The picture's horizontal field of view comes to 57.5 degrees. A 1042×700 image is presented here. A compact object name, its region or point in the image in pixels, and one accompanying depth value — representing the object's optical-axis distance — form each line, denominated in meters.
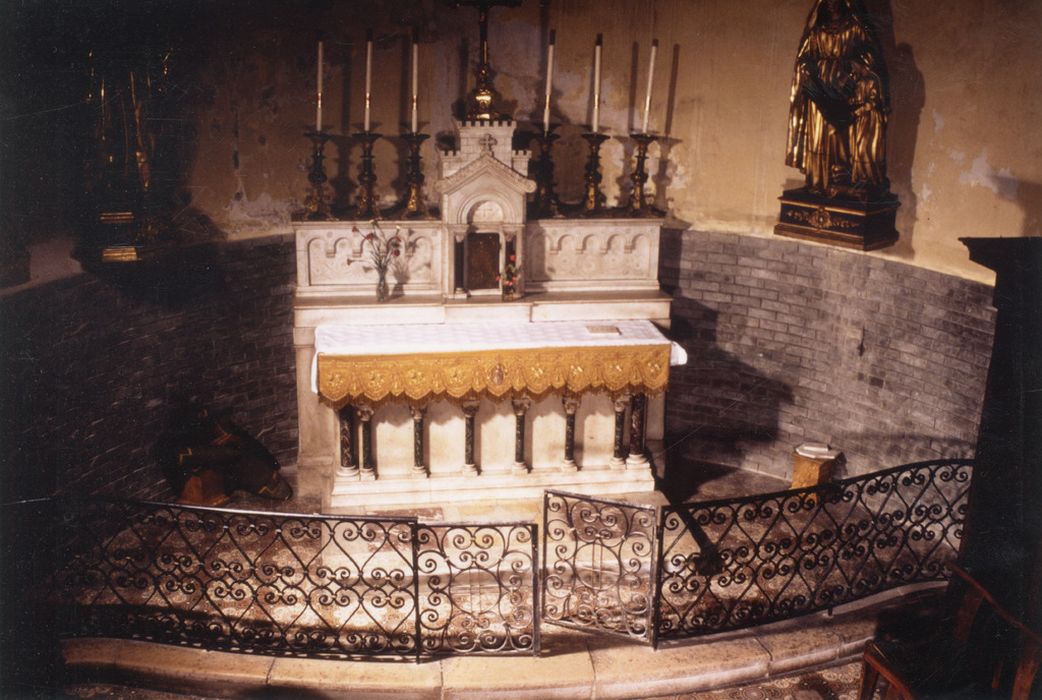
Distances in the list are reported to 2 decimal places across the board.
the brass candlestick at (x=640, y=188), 8.02
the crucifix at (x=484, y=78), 7.58
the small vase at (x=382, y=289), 7.63
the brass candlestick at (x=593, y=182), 8.07
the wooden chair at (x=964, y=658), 4.83
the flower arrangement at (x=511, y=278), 7.72
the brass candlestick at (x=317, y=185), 7.59
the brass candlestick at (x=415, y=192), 7.79
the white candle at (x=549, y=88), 7.66
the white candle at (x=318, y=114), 7.46
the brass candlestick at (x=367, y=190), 7.70
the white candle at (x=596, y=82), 7.65
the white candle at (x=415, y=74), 7.47
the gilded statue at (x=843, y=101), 7.06
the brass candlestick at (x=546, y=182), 8.09
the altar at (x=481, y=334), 7.20
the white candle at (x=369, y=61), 7.51
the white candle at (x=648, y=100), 7.69
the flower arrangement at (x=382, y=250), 7.64
